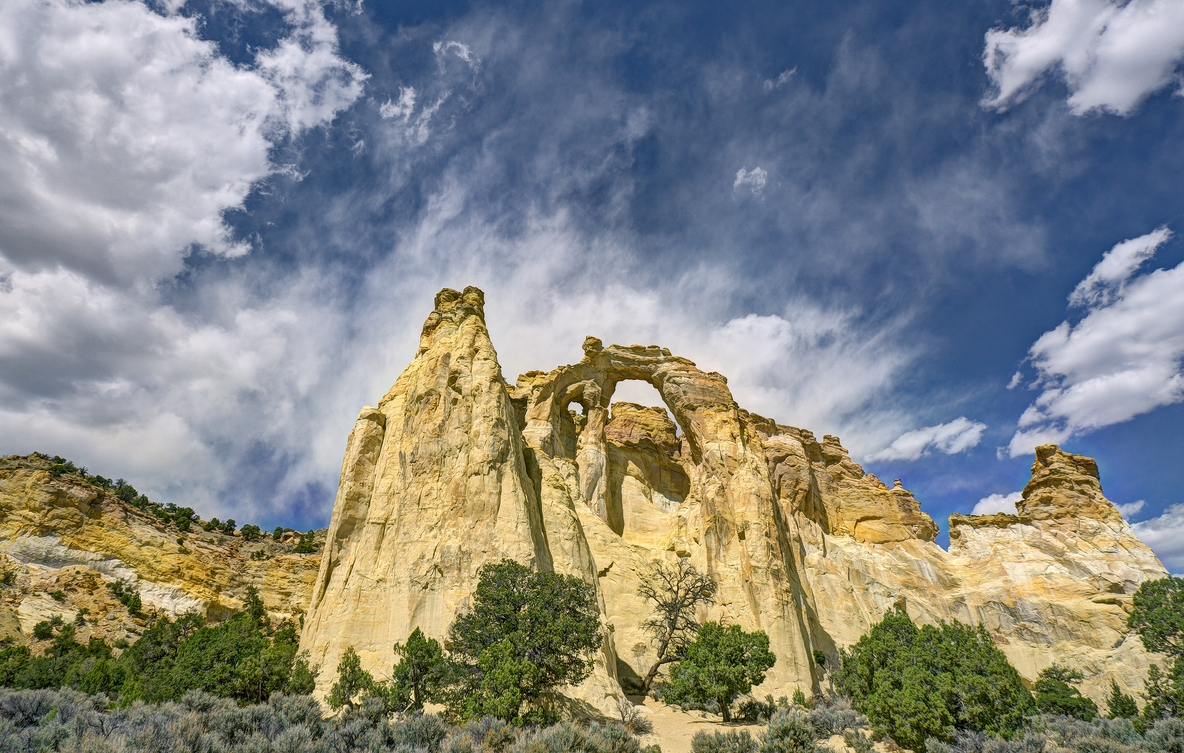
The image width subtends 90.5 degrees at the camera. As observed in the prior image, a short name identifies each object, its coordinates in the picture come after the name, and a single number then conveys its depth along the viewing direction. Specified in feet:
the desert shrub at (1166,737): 62.34
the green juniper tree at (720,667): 82.69
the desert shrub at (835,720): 75.34
